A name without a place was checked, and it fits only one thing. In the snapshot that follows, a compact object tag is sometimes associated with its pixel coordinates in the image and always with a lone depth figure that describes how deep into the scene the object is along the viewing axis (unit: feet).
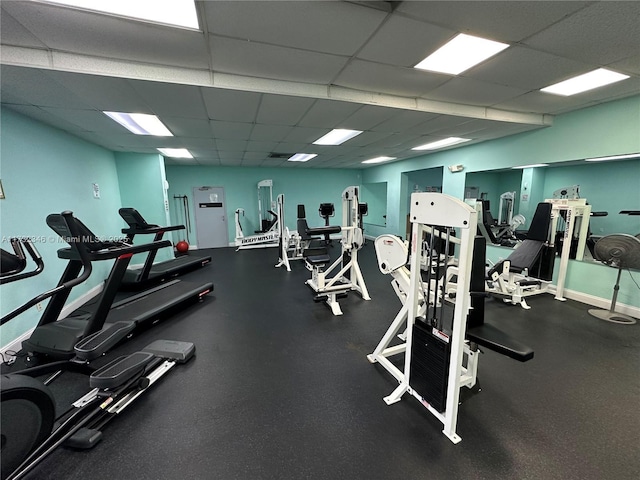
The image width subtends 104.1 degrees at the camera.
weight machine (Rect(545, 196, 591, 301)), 11.72
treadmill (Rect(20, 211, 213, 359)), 6.12
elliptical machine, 4.13
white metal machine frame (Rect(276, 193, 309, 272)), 18.54
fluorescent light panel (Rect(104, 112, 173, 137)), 10.38
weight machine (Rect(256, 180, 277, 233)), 25.21
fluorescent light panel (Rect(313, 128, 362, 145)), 13.69
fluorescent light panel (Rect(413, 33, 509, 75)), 6.24
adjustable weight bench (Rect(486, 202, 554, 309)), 10.97
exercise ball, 21.98
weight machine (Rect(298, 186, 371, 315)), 11.72
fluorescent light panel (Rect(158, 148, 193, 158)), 16.91
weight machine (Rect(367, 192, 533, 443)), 4.57
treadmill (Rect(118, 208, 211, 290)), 11.71
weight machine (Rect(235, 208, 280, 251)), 24.31
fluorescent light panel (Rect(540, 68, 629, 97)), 8.05
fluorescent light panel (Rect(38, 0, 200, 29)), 4.77
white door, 25.03
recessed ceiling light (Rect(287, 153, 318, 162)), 19.92
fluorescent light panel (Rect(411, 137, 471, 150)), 15.51
